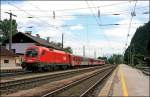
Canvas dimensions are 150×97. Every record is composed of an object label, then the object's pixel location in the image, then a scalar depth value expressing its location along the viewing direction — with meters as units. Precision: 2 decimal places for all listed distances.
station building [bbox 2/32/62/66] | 87.19
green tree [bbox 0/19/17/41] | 120.56
